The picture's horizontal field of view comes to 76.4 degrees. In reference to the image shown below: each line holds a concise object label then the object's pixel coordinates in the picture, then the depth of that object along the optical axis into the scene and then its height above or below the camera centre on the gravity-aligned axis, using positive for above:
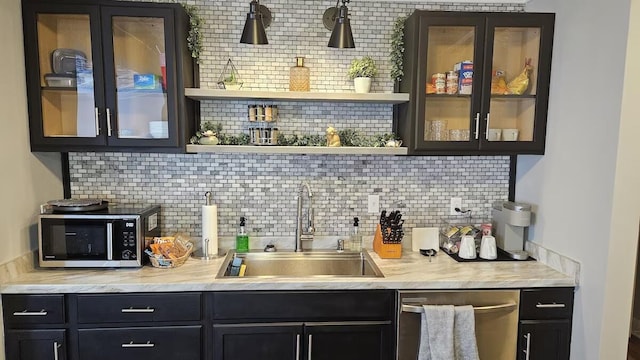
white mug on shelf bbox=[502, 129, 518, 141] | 2.35 +0.07
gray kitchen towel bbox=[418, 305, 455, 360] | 1.97 -0.91
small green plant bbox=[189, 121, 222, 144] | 2.32 +0.07
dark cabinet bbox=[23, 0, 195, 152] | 2.11 +0.35
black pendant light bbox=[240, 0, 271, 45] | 2.04 +0.58
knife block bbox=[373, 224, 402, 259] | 2.39 -0.62
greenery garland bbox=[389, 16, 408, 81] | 2.41 +0.56
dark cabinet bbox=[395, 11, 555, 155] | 2.25 +0.37
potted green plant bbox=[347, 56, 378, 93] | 2.39 +0.42
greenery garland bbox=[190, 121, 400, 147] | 2.43 +0.03
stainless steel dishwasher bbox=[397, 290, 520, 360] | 2.03 -0.87
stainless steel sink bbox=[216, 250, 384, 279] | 2.49 -0.74
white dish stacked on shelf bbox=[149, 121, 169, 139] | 2.21 +0.07
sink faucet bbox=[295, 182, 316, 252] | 2.54 -0.51
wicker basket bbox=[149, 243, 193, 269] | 2.17 -0.65
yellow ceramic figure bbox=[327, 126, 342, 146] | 2.40 +0.04
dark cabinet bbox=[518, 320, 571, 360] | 2.10 -0.99
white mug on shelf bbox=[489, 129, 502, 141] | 2.33 +0.07
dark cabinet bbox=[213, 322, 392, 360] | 2.01 -0.98
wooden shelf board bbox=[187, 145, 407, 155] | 2.23 -0.03
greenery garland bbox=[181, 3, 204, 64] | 2.27 +0.62
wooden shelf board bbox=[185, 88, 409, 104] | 2.24 +0.27
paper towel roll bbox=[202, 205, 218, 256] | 2.41 -0.50
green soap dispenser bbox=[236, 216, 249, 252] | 2.52 -0.61
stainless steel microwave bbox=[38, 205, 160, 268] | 2.10 -0.51
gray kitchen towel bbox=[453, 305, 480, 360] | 2.00 -0.93
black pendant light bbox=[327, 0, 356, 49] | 2.11 +0.58
